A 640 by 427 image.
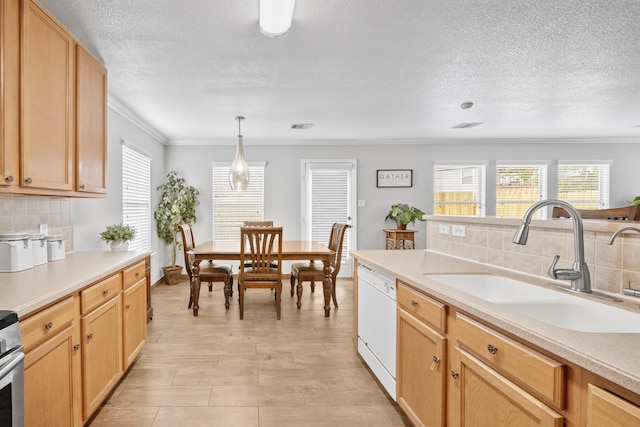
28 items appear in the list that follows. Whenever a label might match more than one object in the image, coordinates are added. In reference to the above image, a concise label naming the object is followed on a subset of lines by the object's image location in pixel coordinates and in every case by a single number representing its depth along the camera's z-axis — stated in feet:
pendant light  13.93
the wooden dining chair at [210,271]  13.14
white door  20.03
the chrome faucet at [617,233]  4.18
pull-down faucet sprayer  4.62
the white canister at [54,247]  7.66
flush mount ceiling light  6.14
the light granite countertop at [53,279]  4.52
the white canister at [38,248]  6.92
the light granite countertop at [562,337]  2.54
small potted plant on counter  10.17
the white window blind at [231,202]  19.76
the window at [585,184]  20.30
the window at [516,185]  20.34
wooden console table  18.80
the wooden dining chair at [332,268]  13.33
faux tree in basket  17.53
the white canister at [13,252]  6.20
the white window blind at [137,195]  14.13
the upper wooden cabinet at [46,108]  5.55
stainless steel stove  3.71
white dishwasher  6.81
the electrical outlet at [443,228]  8.58
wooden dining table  12.54
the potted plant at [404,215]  18.94
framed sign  20.24
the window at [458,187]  20.35
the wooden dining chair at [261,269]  12.05
